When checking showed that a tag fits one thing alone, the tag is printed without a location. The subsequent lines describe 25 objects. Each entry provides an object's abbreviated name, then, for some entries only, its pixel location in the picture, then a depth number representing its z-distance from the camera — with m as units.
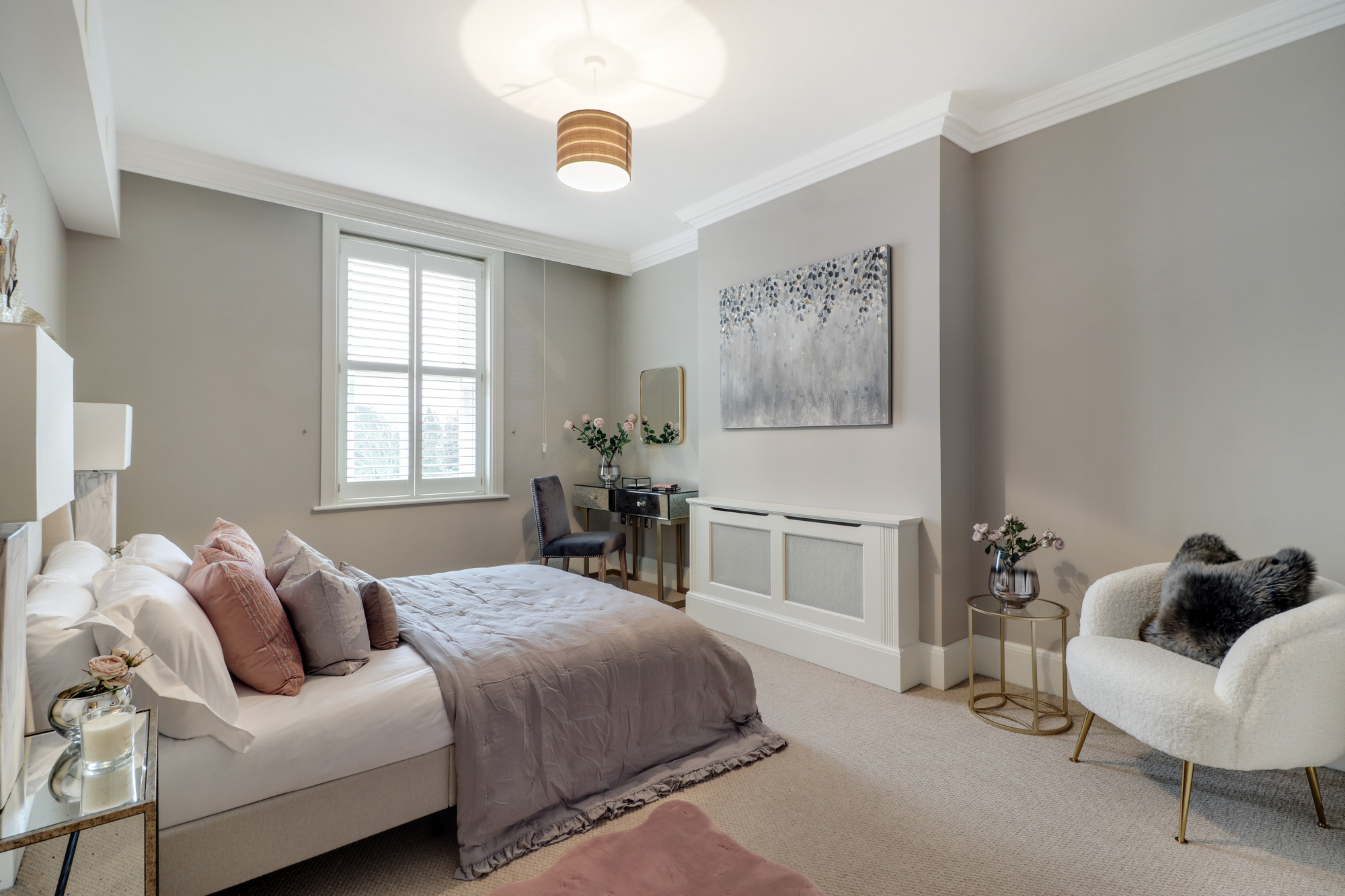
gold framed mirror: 5.01
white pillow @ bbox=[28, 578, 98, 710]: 1.44
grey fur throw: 2.03
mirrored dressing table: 4.57
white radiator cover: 3.09
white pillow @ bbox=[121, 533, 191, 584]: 2.13
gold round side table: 2.62
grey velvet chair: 4.62
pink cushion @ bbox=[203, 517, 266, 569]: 2.22
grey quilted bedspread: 1.90
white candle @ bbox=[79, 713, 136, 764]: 1.26
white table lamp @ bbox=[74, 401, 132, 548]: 2.60
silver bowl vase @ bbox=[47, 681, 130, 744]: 1.32
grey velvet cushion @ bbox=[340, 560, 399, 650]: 2.16
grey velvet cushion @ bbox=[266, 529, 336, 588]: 2.11
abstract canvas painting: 3.29
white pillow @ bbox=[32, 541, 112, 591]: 1.91
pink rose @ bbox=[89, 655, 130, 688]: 1.29
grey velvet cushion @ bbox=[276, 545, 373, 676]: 1.92
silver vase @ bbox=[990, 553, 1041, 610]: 2.70
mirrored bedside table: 1.11
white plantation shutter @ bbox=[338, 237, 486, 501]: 4.45
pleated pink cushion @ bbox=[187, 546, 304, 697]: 1.77
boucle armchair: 1.83
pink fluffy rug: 1.31
